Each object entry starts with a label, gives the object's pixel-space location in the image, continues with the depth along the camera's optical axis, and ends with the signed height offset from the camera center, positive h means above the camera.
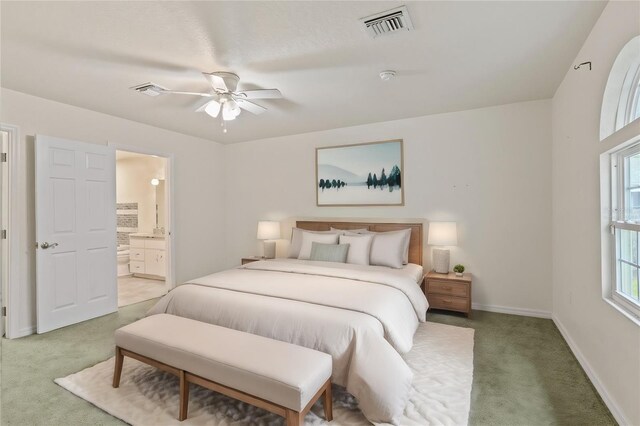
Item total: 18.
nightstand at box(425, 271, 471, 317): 3.51 -0.91
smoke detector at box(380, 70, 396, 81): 2.72 +1.21
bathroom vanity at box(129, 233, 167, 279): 5.61 -0.76
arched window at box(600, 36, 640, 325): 1.83 +0.17
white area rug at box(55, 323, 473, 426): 1.90 -1.25
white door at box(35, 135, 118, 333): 3.28 -0.20
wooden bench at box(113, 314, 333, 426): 1.63 -0.87
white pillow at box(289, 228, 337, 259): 4.38 -0.43
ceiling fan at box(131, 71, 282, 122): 2.65 +1.07
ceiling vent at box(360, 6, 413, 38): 1.91 +1.21
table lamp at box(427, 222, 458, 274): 3.71 -0.33
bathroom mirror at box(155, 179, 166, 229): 6.23 +0.13
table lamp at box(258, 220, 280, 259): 4.91 -0.34
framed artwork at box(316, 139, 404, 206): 4.29 +0.54
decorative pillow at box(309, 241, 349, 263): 3.89 -0.51
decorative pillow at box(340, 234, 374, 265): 3.80 -0.45
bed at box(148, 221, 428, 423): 1.91 -0.75
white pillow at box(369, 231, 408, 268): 3.72 -0.45
